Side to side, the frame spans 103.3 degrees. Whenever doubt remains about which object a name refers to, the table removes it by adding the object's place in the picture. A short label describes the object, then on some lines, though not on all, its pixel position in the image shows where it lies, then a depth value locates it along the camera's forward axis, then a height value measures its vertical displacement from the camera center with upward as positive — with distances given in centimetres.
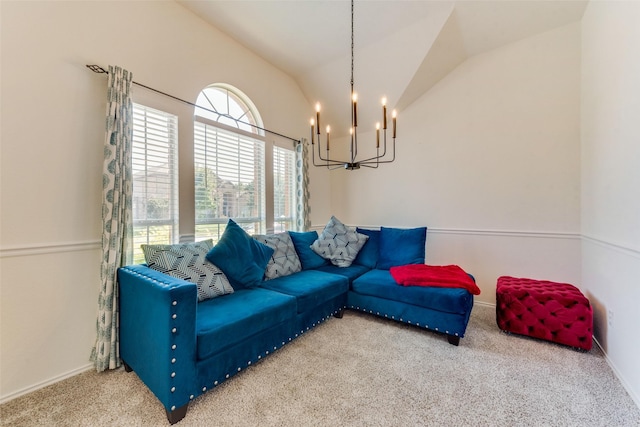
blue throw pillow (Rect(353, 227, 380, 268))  330 -51
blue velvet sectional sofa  144 -74
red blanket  230 -61
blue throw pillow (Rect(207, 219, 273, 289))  223 -41
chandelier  187 +84
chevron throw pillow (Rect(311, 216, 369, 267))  322 -40
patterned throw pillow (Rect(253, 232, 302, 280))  271 -49
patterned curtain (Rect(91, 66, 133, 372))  185 -2
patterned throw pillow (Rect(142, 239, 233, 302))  194 -42
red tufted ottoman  207 -85
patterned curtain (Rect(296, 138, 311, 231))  382 +37
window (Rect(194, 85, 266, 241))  273 +58
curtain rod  192 +111
